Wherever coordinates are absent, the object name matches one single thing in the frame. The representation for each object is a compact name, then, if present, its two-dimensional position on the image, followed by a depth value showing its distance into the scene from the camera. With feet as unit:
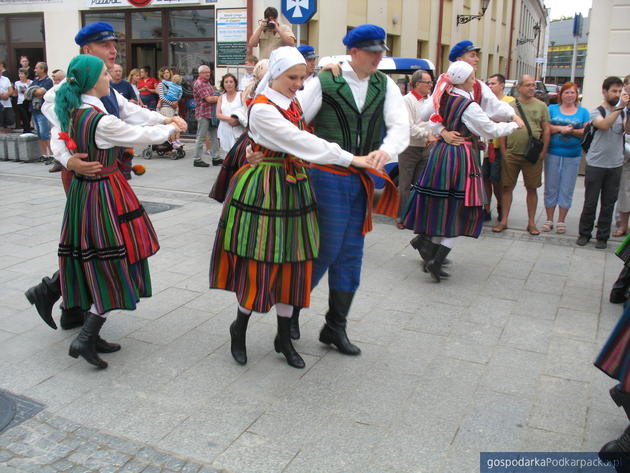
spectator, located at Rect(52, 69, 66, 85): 37.04
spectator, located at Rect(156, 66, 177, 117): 42.04
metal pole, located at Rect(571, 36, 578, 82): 77.13
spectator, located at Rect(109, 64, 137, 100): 24.82
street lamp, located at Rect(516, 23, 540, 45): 117.33
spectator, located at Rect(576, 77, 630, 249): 21.94
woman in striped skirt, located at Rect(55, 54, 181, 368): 11.53
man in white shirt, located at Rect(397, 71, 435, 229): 23.73
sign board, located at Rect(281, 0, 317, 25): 25.05
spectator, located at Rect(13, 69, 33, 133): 49.08
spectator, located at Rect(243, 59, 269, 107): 15.43
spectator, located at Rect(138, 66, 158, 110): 45.14
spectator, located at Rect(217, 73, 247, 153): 19.96
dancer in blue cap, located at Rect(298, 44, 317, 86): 17.90
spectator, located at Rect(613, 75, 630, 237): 23.41
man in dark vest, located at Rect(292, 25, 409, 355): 11.96
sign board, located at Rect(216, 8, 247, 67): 48.14
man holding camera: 24.99
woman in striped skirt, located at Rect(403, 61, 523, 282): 17.03
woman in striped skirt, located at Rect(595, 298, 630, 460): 8.70
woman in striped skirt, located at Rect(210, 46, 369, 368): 11.02
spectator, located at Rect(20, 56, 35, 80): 50.78
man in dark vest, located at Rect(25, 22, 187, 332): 12.17
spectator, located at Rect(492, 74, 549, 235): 23.57
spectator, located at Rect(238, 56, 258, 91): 35.21
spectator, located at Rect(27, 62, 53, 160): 39.93
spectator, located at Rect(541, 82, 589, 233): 23.45
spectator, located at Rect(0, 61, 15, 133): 48.80
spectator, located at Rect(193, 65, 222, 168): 39.58
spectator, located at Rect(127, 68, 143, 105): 43.57
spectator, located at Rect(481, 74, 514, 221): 24.88
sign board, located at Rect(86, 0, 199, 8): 49.87
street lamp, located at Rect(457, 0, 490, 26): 77.06
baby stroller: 42.29
